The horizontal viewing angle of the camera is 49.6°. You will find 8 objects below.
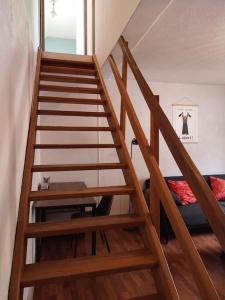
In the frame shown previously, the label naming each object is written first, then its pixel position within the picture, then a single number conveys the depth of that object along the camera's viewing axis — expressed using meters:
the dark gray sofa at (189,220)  3.56
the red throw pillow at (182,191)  3.99
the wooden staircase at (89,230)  1.32
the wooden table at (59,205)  2.84
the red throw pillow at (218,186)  4.21
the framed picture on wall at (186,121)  4.69
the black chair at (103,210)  2.99
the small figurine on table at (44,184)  3.47
